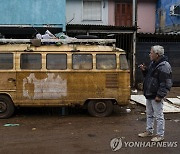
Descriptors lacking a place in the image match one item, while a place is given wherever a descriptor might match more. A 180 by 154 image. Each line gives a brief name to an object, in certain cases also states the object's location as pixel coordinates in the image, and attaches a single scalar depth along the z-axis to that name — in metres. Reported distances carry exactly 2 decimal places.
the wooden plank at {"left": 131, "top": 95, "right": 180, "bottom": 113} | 10.19
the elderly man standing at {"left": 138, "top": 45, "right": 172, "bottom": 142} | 6.52
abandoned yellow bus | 9.00
